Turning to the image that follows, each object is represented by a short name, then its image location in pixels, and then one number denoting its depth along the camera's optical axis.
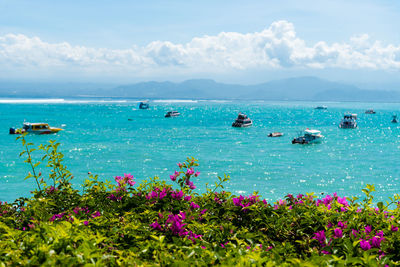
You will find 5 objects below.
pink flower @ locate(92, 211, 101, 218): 4.86
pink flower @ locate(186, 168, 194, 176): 6.28
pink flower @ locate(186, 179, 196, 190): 6.02
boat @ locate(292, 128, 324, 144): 66.62
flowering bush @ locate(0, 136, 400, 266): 3.21
